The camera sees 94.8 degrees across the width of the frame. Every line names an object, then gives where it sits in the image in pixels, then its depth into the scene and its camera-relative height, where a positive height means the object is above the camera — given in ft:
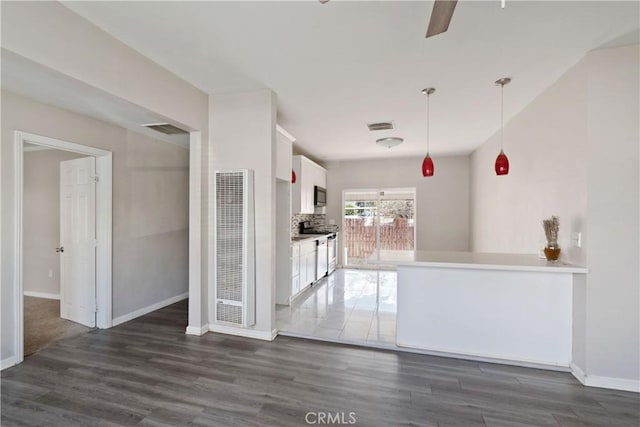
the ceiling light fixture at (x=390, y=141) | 15.84 +3.82
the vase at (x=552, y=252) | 8.79 -1.20
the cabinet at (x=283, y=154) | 13.21 +2.64
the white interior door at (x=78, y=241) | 11.82 -1.27
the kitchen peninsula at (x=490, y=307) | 8.55 -2.95
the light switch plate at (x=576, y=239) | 8.11 -0.75
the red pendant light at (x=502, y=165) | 9.36 +1.49
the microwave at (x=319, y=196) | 20.51 +1.08
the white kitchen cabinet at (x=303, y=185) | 17.42 +1.60
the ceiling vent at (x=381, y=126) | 13.94 +4.15
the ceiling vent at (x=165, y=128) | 12.44 +3.62
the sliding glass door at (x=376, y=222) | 22.82 -0.83
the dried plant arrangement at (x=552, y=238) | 8.71 -0.77
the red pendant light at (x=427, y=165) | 10.32 +1.69
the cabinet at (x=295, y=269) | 14.53 -2.96
